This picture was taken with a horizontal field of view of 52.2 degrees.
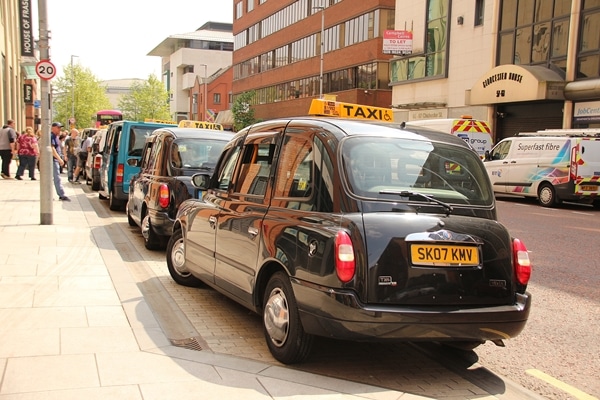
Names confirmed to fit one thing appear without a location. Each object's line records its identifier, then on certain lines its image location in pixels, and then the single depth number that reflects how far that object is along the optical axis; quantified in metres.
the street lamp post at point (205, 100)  83.87
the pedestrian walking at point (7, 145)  19.98
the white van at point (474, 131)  22.34
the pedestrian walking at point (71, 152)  21.89
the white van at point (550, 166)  18.00
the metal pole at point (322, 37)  47.47
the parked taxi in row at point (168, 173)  8.64
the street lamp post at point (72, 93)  72.01
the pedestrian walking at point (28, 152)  18.80
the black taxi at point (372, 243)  3.91
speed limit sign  10.57
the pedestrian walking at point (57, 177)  13.96
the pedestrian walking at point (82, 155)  21.23
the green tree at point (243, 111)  64.81
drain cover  4.76
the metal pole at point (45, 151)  10.36
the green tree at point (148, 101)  85.00
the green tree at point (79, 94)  75.94
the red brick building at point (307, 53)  43.94
